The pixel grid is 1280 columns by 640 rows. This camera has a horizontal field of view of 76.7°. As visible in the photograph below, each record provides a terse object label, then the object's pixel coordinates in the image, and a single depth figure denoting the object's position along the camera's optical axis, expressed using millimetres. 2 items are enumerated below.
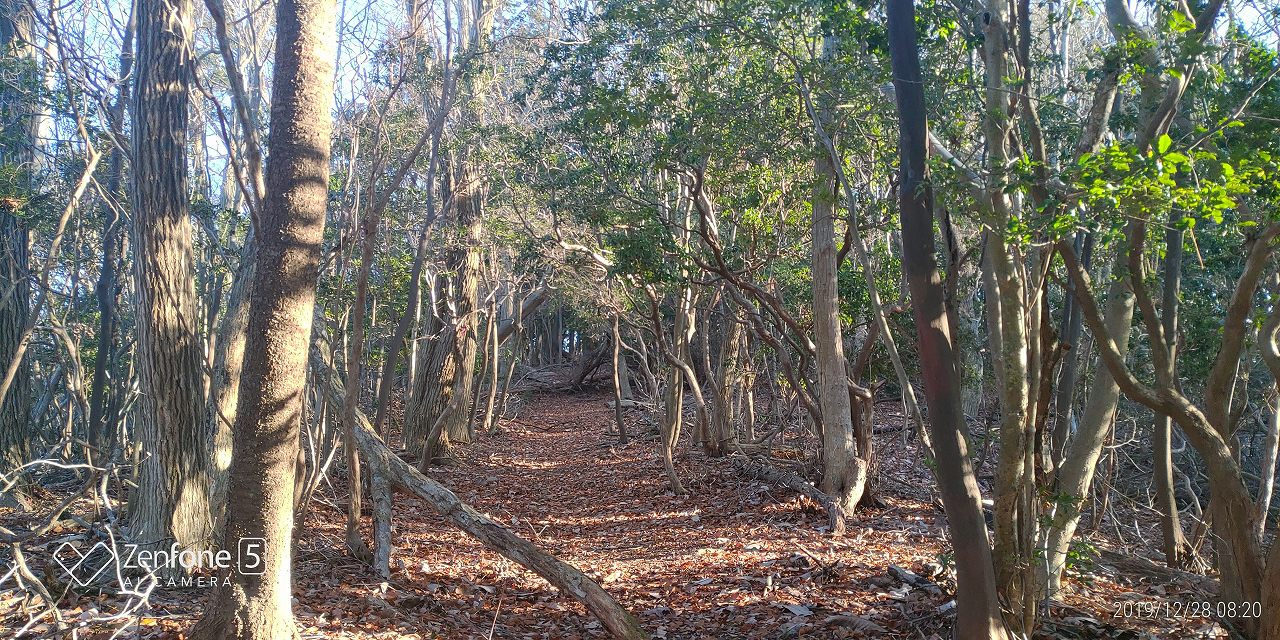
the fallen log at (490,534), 6121
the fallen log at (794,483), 9680
